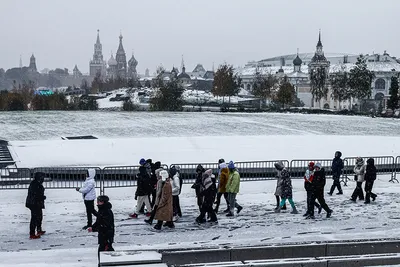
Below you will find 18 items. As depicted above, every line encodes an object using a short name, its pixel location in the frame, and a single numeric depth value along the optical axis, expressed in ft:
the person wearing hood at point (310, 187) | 49.34
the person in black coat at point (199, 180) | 48.29
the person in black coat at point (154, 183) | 49.67
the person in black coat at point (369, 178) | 54.90
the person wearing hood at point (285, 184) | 50.57
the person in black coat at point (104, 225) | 34.47
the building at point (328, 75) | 425.28
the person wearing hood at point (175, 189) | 46.51
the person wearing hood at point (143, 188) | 47.96
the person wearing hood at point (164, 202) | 43.93
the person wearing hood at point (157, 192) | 44.62
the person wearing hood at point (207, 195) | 46.26
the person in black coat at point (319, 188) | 48.60
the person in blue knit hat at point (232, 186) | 49.83
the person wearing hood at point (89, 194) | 44.45
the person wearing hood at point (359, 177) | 56.39
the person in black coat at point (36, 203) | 42.16
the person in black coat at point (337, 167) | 59.27
